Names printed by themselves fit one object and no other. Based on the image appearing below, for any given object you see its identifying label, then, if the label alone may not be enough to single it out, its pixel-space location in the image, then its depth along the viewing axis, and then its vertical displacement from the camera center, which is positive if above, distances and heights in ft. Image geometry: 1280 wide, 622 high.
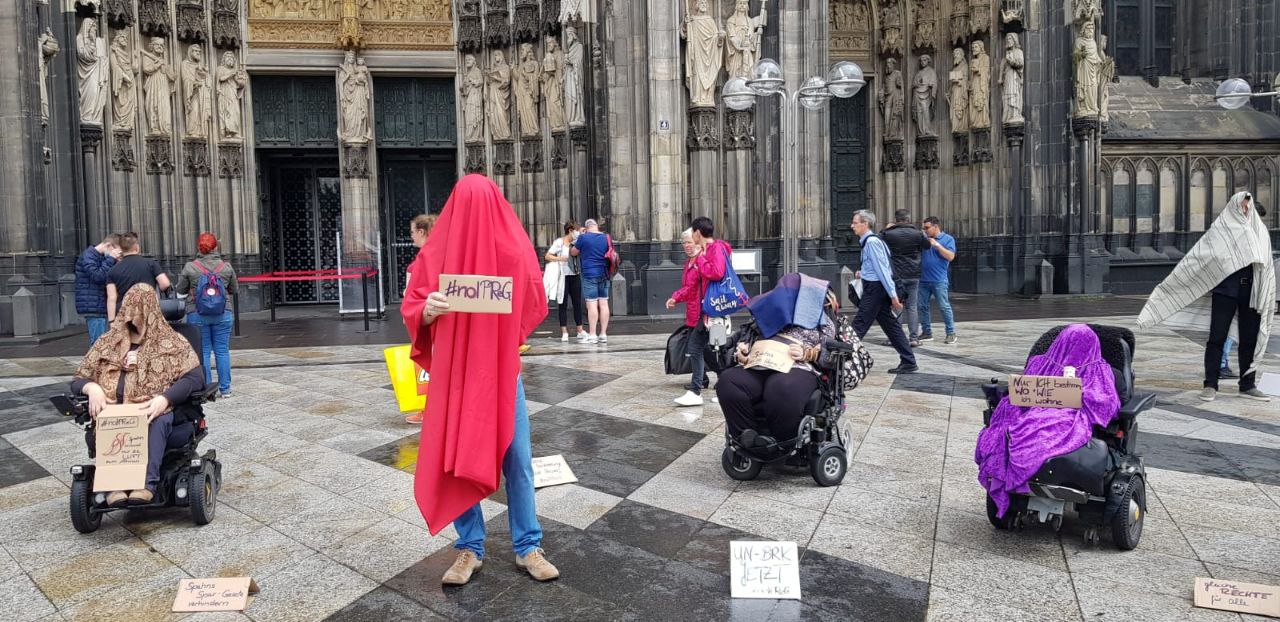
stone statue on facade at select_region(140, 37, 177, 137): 57.77 +11.33
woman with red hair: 27.32 -1.34
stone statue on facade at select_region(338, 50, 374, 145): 63.72 +11.08
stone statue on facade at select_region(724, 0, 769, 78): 52.54 +12.27
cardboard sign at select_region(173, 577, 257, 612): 11.91 -4.77
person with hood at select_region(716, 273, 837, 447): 16.63 -2.61
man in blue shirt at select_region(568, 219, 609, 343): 39.14 -1.31
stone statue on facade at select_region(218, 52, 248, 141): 61.87 +11.29
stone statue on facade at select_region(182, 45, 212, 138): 60.23 +11.25
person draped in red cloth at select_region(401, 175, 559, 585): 11.89 -1.55
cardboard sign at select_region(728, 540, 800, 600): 12.18 -4.77
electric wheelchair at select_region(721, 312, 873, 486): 16.80 -3.84
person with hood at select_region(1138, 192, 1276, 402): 24.16 -1.72
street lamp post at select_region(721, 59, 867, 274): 36.55 +6.64
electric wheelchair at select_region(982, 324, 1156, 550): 13.05 -3.78
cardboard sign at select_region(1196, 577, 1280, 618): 11.27 -4.86
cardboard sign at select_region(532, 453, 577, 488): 17.62 -4.70
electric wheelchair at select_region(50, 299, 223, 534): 14.80 -3.95
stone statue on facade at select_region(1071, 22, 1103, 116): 60.54 +11.29
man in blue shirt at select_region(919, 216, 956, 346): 37.68 -1.35
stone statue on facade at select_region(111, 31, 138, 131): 55.67 +11.17
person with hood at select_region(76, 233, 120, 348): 32.12 -1.01
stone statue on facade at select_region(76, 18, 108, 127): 51.93 +11.42
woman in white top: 41.60 -1.60
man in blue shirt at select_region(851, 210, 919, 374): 30.35 -2.25
